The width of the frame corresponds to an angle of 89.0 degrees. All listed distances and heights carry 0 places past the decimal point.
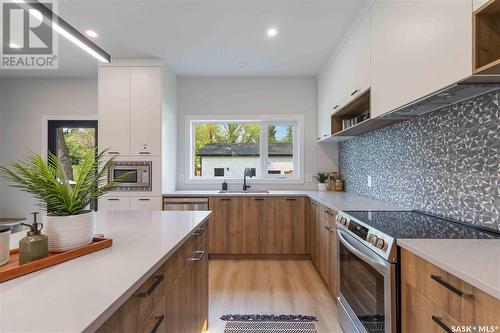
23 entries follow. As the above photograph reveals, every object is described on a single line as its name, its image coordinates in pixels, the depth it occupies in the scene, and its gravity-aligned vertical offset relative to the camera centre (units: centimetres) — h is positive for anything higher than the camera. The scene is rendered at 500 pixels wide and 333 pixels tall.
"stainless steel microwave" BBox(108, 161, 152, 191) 341 -7
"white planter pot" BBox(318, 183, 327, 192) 378 -28
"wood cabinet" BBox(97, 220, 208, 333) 81 -55
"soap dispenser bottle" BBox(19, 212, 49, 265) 87 -27
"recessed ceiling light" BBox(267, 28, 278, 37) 264 +144
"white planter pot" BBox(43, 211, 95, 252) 99 -25
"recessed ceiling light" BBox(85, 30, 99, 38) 276 +149
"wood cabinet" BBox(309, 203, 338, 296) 227 -77
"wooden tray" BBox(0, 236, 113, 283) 80 -33
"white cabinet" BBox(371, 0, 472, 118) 115 +66
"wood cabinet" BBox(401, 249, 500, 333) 82 -49
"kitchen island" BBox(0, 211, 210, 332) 58 -34
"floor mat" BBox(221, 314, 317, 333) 197 -125
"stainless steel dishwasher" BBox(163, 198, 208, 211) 341 -48
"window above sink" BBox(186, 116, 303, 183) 417 +32
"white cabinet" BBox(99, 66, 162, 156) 338 +82
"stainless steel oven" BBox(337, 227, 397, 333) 127 -72
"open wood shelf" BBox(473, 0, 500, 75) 106 +54
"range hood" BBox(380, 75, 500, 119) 117 +40
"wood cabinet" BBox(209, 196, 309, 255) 345 -78
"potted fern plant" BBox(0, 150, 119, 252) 95 -10
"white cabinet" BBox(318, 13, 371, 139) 218 +98
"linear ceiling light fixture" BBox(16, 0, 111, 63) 147 +95
